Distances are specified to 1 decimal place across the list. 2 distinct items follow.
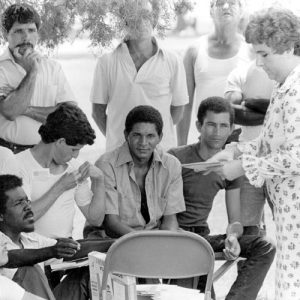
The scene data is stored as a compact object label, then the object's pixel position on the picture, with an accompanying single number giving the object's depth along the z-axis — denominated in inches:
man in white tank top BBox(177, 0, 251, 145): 364.1
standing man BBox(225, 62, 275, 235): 318.2
